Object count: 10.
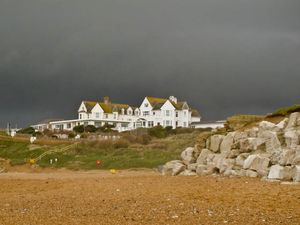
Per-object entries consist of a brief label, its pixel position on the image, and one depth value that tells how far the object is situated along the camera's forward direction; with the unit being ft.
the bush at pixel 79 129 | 351.87
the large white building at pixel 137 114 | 384.27
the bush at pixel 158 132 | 283.59
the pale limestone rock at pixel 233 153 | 100.68
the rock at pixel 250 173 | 88.02
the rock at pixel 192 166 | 109.60
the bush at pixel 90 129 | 349.00
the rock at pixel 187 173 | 107.34
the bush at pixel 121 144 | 214.69
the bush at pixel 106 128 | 347.42
